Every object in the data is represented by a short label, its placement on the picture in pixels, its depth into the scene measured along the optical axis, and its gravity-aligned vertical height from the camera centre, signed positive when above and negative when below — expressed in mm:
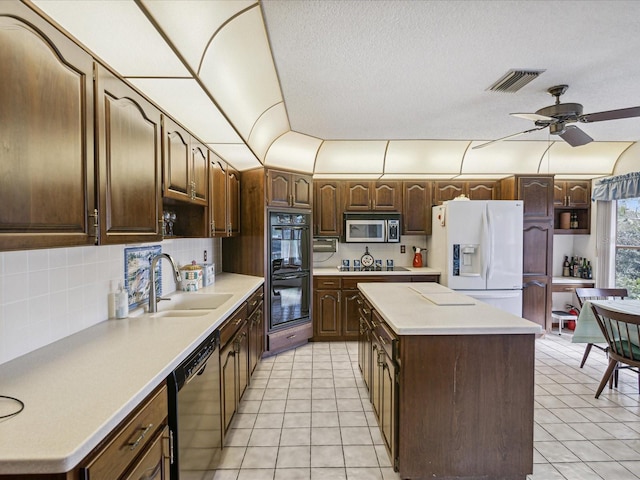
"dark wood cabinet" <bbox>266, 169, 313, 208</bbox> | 3805 +539
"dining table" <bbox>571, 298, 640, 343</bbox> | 3250 -916
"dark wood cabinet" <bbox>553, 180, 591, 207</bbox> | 4781 +610
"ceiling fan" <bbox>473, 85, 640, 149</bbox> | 2270 +851
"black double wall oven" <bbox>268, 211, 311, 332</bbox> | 3848 -402
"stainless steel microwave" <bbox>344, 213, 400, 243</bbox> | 4734 +79
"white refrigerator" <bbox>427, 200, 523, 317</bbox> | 4109 -187
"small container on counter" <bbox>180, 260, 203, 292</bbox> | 2861 -390
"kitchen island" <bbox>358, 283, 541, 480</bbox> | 1784 -900
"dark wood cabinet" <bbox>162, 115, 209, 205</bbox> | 2010 +471
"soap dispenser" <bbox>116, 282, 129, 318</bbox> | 1965 -412
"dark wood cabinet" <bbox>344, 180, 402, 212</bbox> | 4762 +557
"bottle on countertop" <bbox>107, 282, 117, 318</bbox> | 1953 -411
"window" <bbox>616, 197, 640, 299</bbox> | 4227 -128
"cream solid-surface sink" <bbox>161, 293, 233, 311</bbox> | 2648 -537
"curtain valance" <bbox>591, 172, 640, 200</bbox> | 4043 +620
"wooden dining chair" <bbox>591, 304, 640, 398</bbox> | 2545 -820
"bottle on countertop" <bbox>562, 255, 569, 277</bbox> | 5047 -478
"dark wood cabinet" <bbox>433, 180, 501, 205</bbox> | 4793 +651
